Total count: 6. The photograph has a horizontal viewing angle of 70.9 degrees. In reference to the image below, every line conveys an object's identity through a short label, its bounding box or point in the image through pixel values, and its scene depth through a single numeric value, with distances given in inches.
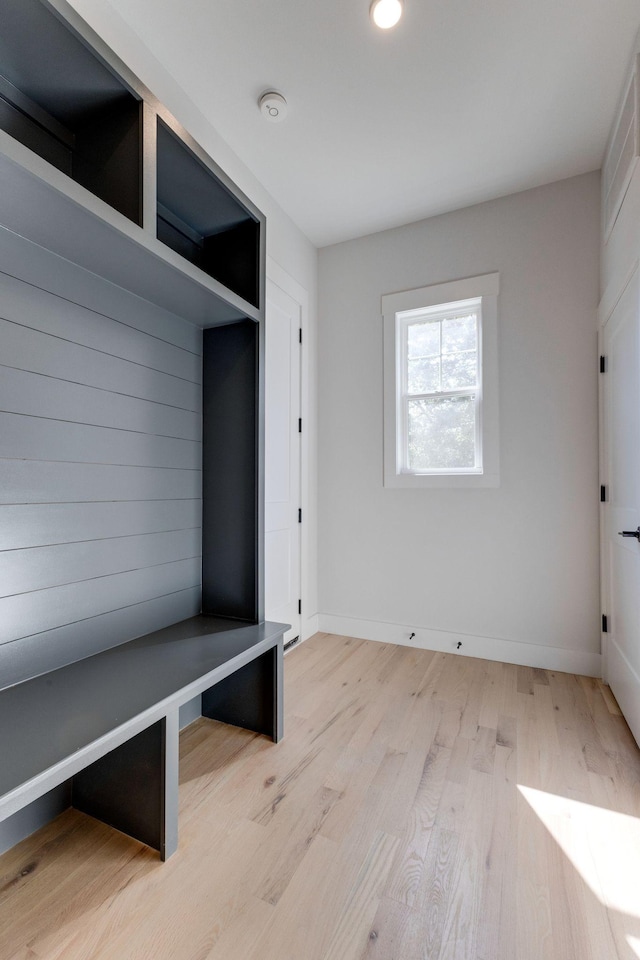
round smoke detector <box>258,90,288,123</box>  83.0
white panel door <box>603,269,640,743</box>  77.1
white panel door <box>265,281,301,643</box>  112.0
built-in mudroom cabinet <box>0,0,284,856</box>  49.4
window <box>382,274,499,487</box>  114.7
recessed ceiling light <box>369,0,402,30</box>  66.4
